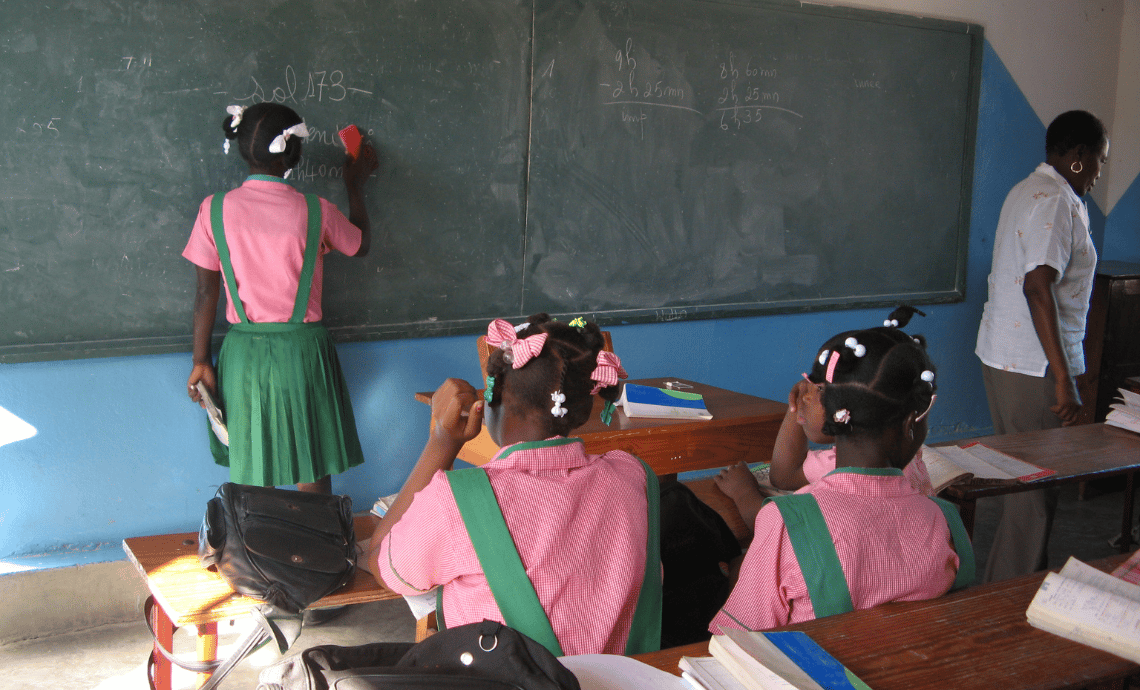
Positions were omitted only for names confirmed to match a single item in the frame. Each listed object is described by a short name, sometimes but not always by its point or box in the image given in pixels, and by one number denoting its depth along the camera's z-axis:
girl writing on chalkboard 2.60
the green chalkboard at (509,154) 2.69
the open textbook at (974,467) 2.17
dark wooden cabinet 4.13
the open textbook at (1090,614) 1.26
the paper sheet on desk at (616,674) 1.11
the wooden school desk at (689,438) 2.54
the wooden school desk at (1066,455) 2.17
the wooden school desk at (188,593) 1.81
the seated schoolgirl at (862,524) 1.38
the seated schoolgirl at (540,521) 1.31
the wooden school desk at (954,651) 1.17
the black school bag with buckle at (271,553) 1.81
